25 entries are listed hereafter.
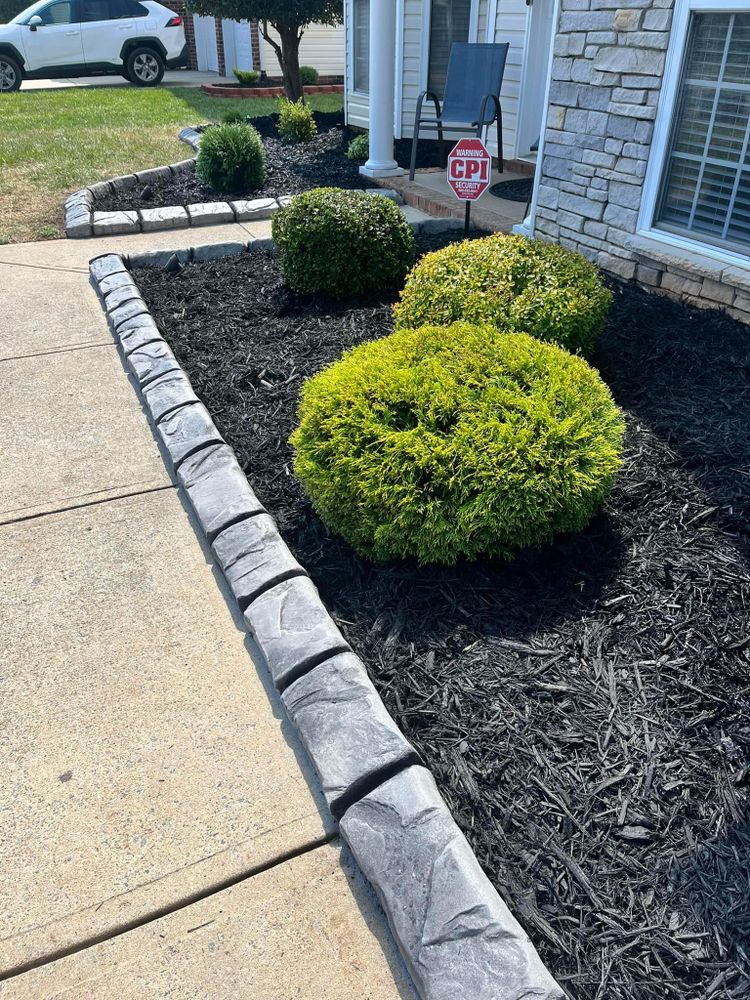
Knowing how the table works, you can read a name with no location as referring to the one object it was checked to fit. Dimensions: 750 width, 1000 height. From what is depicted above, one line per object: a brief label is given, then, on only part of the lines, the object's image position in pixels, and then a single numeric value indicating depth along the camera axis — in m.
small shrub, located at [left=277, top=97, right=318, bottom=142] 9.63
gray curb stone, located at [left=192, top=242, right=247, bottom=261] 6.00
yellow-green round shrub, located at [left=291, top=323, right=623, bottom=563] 2.44
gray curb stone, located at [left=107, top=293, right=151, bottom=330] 4.81
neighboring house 17.25
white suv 15.56
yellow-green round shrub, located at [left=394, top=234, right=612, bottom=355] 3.58
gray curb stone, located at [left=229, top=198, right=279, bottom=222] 7.12
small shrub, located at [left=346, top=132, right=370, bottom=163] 8.44
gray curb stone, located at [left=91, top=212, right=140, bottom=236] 6.78
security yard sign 4.48
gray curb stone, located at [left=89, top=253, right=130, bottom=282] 5.56
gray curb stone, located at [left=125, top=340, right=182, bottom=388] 4.07
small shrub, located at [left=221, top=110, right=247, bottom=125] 8.66
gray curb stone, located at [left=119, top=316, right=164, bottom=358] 4.41
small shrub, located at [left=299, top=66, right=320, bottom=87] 15.84
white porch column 7.14
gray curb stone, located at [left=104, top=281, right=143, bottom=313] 5.06
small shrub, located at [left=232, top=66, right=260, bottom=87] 15.02
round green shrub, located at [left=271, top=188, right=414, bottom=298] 4.82
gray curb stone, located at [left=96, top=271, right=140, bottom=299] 5.33
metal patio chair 7.31
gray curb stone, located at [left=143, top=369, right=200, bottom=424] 3.73
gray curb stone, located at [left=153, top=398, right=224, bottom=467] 3.40
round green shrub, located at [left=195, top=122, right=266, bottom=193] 7.42
